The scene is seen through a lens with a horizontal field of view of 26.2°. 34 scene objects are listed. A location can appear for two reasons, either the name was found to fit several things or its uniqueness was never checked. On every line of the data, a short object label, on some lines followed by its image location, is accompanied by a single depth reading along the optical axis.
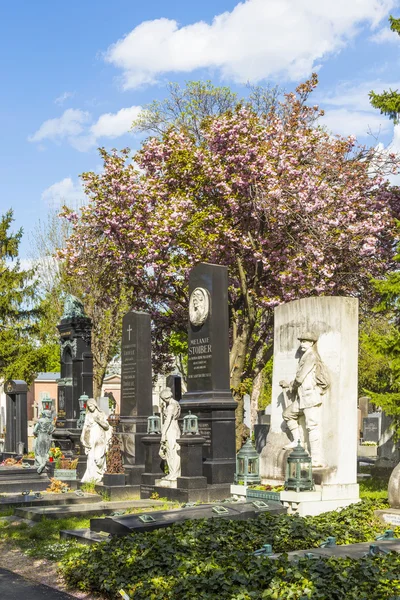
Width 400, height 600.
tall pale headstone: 12.79
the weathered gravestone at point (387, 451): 20.00
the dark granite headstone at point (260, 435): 23.66
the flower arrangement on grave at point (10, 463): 23.02
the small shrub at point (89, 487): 16.47
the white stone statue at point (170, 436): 16.14
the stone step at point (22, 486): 18.48
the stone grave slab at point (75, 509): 13.41
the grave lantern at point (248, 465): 13.86
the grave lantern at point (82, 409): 21.18
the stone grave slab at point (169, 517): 9.77
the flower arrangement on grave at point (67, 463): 18.94
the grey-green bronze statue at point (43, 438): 20.66
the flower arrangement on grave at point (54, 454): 21.10
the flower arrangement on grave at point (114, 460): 16.91
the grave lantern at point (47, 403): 22.16
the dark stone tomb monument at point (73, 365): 24.17
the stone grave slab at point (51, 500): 14.85
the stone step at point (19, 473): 20.44
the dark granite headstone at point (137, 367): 19.16
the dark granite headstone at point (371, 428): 33.62
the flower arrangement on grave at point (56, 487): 16.14
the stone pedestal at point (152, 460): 16.70
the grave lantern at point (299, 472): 12.26
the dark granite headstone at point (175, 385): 22.52
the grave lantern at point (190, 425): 15.37
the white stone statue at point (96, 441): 17.47
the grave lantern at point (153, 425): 17.23
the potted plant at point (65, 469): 18.39
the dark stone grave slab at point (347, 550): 8.16
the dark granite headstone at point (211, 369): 16.12
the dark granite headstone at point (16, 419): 26.59
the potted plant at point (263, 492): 12.57
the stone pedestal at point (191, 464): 15.00
